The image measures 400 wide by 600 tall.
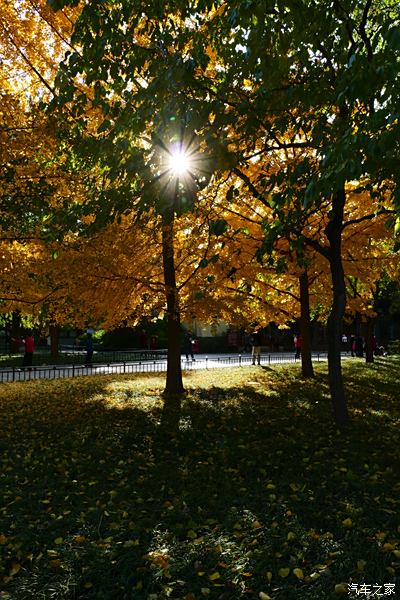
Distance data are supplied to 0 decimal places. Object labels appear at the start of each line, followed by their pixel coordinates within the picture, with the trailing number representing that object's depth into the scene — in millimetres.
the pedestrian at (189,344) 30612
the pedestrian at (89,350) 24423
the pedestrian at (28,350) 22922
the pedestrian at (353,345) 38603
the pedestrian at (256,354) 28656
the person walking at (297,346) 33419
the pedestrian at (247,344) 45188
